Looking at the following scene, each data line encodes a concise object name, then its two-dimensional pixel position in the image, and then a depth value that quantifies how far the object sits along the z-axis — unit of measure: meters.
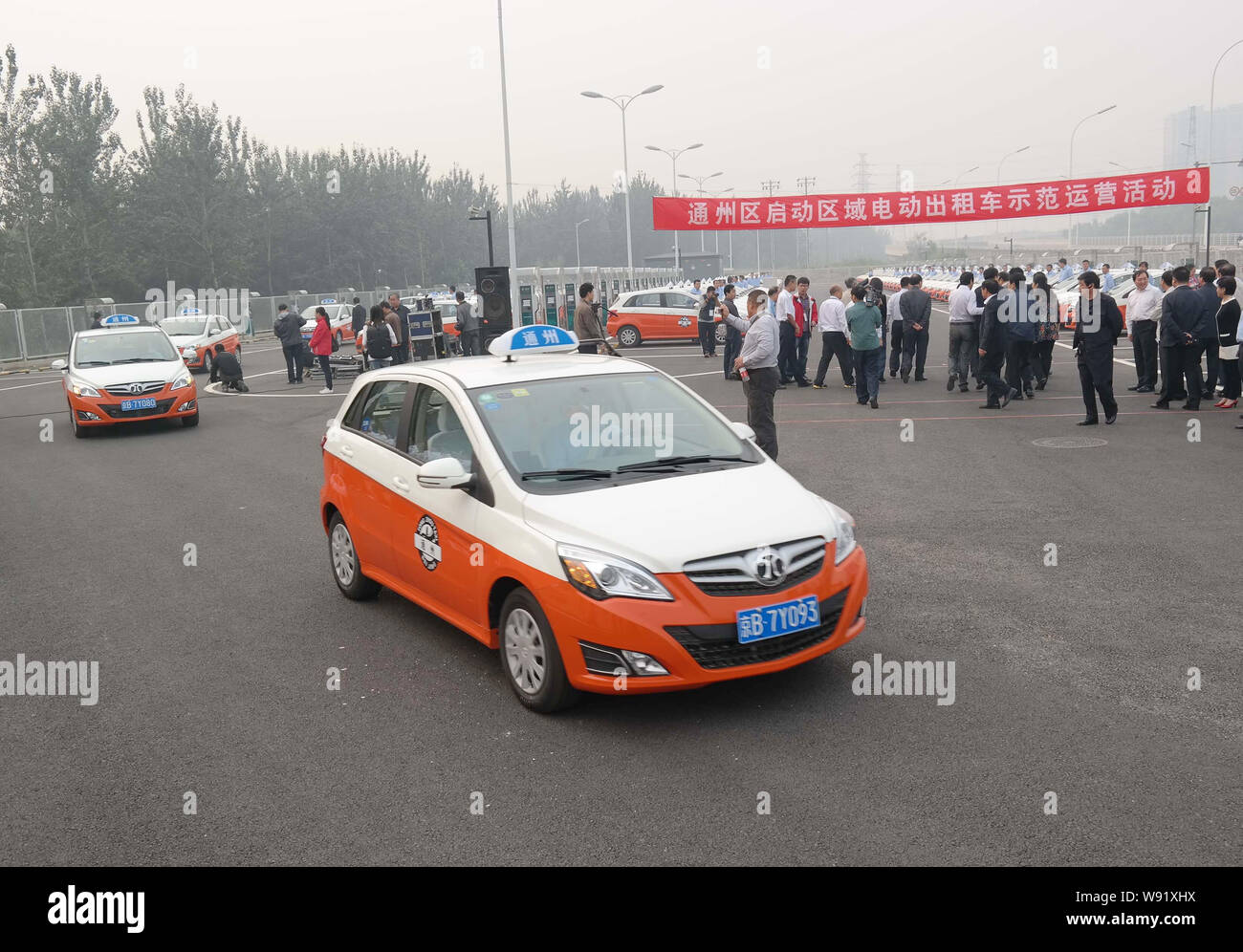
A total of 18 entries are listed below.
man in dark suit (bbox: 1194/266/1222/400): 14.70
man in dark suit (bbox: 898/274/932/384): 19.09
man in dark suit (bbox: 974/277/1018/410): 15.52
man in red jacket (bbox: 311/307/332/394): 22.97
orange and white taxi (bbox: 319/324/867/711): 5.06
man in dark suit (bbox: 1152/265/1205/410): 14.59
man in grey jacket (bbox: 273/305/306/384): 24.11
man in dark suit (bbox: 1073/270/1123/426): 13.25
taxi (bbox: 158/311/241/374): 29.56
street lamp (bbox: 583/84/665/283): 49.84
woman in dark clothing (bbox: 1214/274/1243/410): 14.53
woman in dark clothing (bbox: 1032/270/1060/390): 15.89
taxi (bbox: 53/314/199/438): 16.80
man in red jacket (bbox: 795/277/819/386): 19.69
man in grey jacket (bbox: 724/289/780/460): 11.43
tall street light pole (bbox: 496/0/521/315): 34.56
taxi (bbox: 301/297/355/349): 38.28
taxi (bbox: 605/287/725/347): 32.78
